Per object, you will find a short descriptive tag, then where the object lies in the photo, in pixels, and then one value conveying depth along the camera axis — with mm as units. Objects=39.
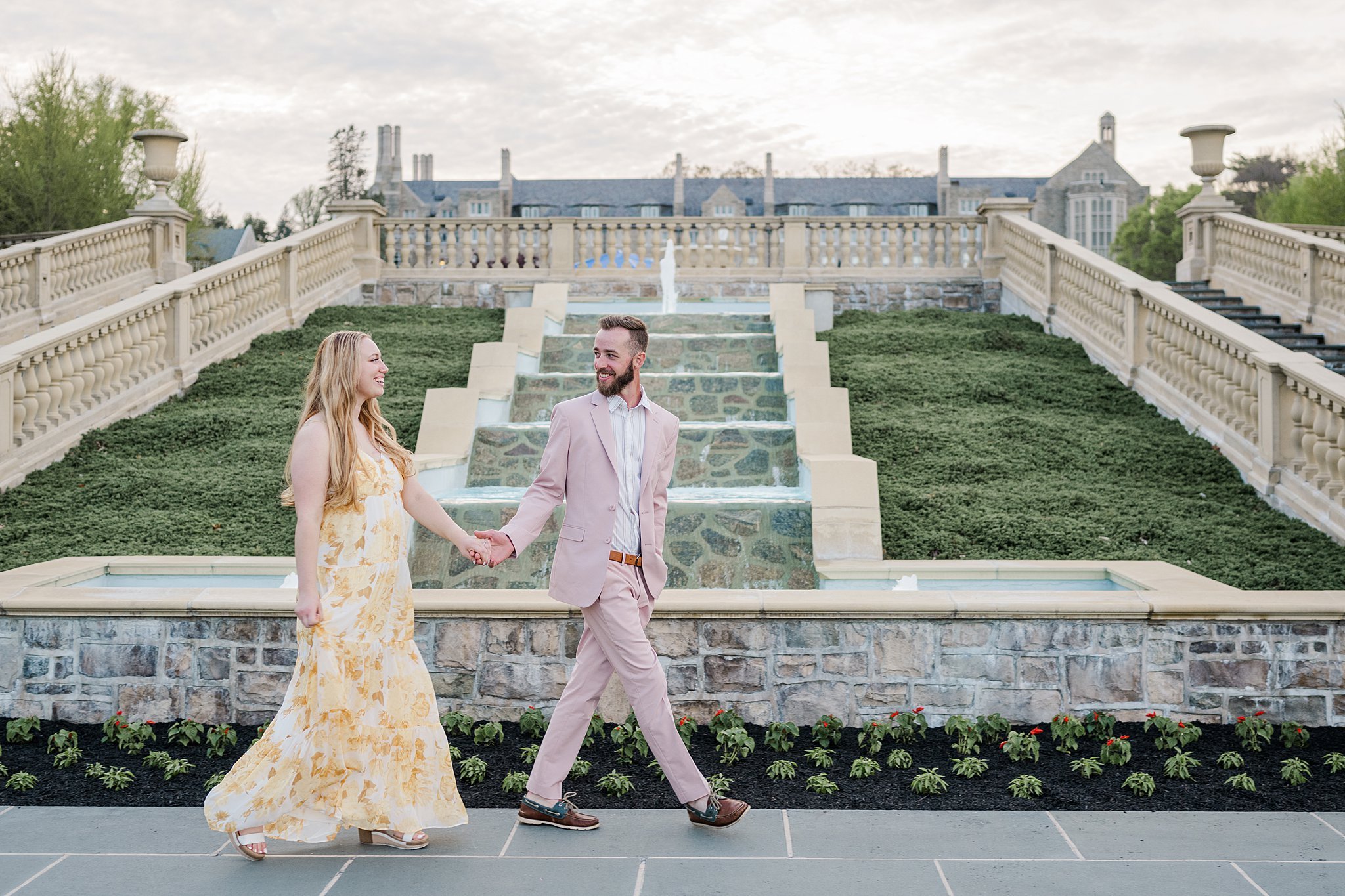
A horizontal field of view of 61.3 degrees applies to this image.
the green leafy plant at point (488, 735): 5457
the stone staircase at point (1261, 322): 13469
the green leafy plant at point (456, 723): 5535
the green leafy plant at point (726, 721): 5559
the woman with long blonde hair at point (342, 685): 4012
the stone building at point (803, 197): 76250
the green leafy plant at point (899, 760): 5141
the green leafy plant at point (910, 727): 5480
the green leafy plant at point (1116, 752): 5121
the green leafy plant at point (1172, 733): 5328
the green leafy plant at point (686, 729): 5500
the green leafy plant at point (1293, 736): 5297
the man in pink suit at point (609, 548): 4266
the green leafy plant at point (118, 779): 4914
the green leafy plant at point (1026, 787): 4836
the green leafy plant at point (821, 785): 4855
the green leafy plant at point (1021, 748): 5223
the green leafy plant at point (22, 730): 5508
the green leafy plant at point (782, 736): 5367
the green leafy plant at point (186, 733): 5430
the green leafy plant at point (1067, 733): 5363
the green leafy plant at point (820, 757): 5172
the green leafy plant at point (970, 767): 5039
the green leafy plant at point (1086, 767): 5012
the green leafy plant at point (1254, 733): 5293
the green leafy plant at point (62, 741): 5312
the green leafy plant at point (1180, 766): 4973
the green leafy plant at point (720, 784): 4867
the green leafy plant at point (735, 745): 5266
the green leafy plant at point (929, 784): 4855
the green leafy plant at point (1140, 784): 4801
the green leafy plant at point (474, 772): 4984
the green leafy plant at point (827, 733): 5438
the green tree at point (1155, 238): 59750
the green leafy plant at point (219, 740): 5305
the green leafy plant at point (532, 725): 5547
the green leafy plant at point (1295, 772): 4906
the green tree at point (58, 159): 23750
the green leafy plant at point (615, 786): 4852
